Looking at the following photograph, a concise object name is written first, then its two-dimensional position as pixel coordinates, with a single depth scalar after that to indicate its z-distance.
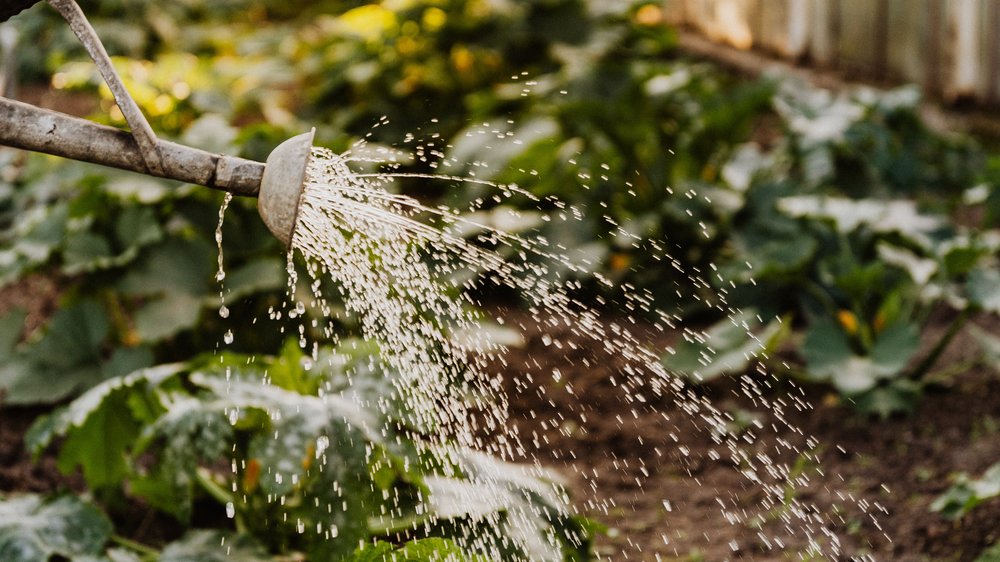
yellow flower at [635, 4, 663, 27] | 7.64
